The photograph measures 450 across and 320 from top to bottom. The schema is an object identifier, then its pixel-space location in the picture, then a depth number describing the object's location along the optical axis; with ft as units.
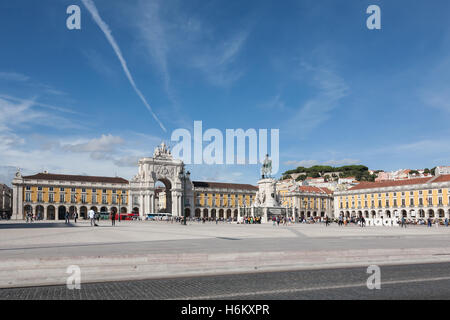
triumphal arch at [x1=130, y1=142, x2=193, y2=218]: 303.27
